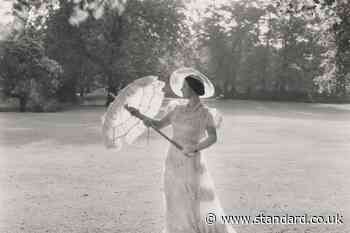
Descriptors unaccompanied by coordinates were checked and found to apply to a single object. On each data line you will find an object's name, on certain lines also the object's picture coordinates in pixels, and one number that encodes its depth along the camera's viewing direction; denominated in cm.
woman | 513
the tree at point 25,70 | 3588
